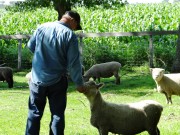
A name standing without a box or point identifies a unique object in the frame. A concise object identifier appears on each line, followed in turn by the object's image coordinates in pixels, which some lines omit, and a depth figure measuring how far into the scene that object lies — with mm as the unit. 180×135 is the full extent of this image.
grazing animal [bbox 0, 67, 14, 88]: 17094
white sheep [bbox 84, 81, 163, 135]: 7348
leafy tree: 18547
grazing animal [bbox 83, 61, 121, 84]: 16547
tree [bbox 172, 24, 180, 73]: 17355
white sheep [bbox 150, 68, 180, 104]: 12117
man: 6484
